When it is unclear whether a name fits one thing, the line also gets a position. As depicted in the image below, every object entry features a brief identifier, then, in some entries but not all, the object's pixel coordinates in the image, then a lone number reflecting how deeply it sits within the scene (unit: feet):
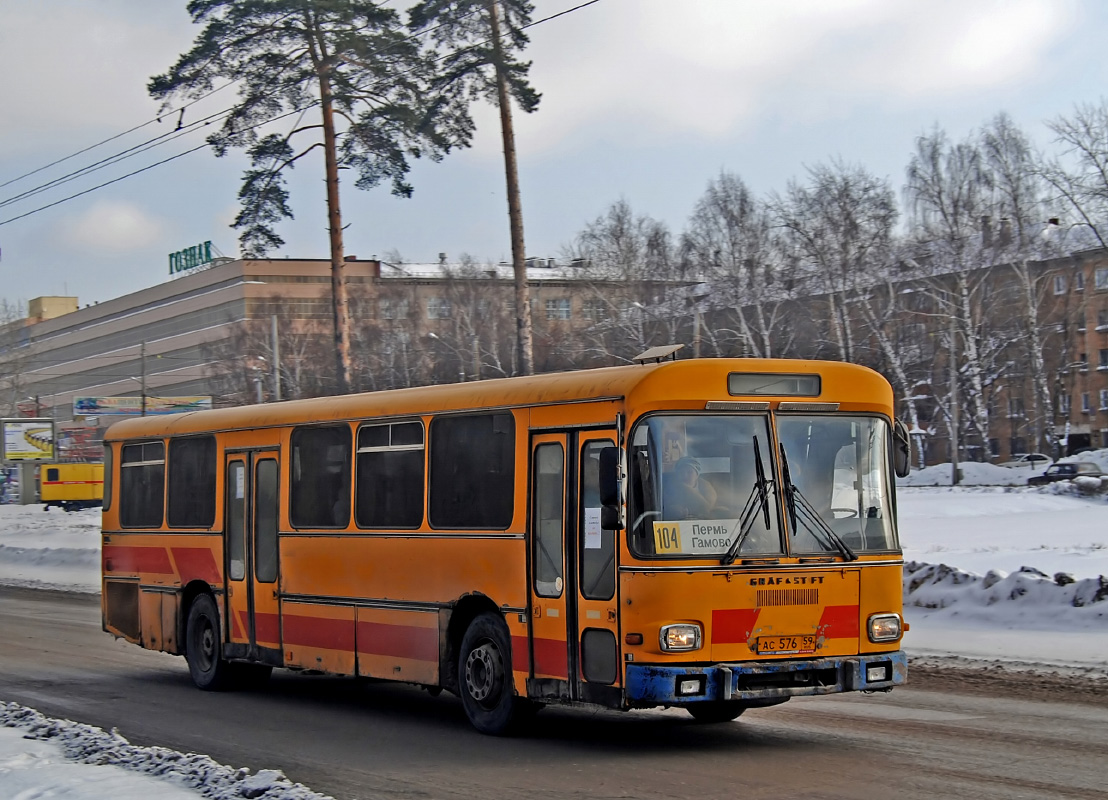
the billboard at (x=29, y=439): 279.69
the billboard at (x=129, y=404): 300.81
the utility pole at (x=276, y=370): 172.04
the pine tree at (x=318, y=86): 105.50
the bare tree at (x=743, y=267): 191.93
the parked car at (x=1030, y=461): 227.20
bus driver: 29.53
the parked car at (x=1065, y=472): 191.73
